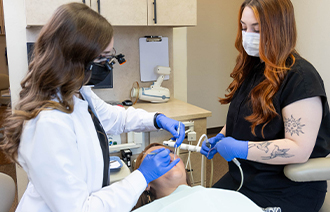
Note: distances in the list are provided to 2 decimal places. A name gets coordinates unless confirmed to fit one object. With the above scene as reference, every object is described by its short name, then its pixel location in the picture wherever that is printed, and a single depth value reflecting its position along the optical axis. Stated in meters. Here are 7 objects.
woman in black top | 1.17
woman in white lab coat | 0.89
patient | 1.16
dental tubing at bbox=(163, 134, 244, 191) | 1.51
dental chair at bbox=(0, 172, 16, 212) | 1.16
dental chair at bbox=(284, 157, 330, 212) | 1.18
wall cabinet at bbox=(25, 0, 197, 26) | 1.86
